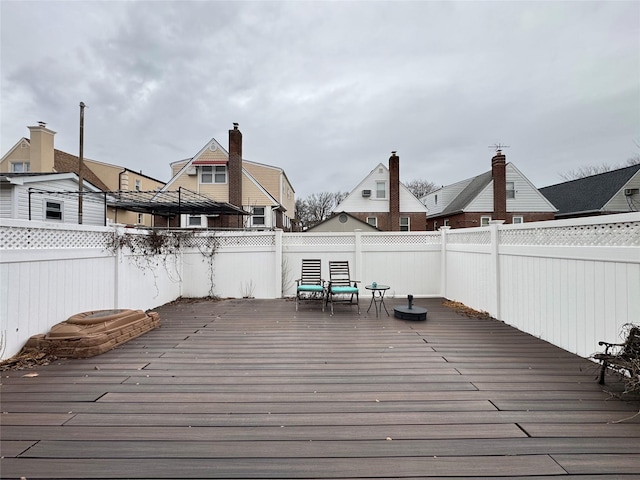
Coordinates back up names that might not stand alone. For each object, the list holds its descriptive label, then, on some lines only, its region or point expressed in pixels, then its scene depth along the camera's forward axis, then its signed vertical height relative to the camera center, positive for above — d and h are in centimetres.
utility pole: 1067 +285
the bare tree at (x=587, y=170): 3038 +751
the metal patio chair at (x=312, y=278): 674 -78
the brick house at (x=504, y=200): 1936 +287
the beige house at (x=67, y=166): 1324 +448
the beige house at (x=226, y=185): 1527 +300
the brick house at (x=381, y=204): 2005 +266
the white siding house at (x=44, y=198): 927 +153
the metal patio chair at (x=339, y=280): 661 -80
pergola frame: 1092 +149
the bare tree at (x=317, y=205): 3878 +509
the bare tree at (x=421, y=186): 4118 +796
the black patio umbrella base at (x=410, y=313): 546 -123
